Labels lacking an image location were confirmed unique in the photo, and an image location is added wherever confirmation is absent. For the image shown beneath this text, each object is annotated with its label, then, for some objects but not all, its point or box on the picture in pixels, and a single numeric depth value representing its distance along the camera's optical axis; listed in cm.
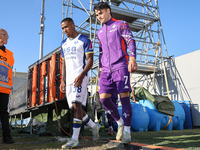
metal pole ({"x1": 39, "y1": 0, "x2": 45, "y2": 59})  1069
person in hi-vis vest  343
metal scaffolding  999
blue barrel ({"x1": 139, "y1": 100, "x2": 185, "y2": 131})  620
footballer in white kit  298
